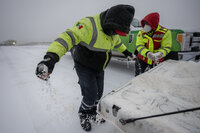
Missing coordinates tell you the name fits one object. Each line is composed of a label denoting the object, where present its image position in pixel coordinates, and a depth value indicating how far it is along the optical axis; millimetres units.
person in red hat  1828
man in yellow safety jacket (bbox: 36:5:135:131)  985
